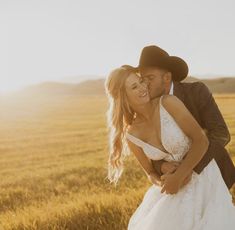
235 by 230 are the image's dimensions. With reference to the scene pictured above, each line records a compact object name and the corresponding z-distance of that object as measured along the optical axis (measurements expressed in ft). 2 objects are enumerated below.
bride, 13.84
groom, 14.58
